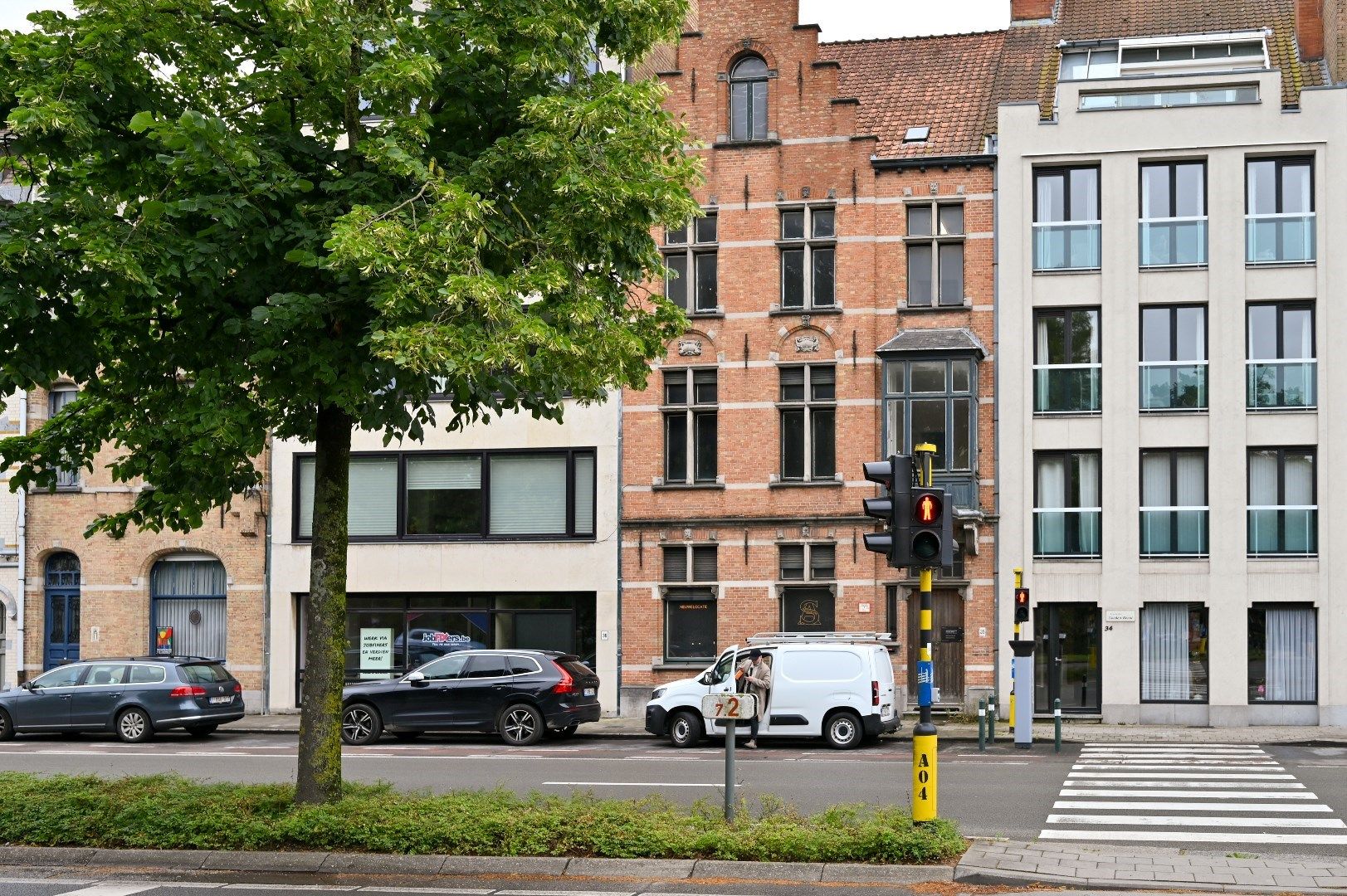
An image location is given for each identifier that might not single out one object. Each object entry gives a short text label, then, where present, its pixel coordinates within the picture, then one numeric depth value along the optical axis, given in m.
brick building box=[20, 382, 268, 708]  33.62
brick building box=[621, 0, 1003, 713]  30.23
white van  24.48
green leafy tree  11.84
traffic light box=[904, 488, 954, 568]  12.77
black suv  25.95
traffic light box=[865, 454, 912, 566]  12.90
